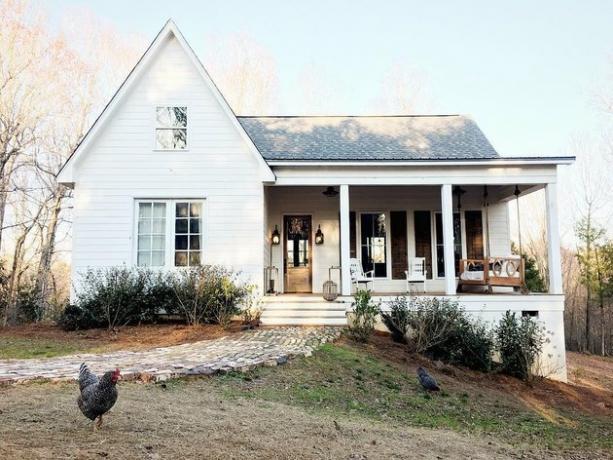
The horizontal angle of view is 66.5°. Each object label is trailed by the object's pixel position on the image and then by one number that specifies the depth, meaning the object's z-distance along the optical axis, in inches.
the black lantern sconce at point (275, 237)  553.0
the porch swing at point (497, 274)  464.4
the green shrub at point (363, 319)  383.9
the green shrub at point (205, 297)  421.4
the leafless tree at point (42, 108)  762.8
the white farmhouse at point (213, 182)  458.3
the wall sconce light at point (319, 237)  557.9
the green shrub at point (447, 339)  381.2
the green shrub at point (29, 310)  541.0
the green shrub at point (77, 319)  419.8
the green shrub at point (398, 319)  408.2
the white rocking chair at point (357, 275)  502.3
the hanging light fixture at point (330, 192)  531.2
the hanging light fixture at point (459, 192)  565.3
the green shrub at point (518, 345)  387.9
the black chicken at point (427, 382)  275.6
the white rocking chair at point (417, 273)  515.2
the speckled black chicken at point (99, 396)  147.8
